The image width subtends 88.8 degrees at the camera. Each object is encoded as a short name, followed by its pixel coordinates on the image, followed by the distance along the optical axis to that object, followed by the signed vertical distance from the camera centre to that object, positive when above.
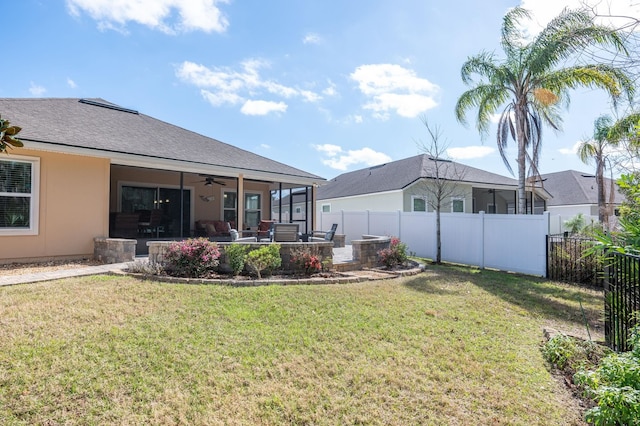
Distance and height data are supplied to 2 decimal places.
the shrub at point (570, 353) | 4.21 -1.79
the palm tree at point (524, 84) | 11.02 +5.10
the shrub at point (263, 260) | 7.95 -0.99
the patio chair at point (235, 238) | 10.61 -0.61
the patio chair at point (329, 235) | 11.64 -0.56
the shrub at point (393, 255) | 10.25 -1.10
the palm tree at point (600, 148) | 18.66 +4.47
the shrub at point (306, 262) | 8.38 -1.11
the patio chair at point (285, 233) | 10.71 -0.44
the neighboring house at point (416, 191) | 19.45 +2.01
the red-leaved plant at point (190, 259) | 7.71 -0.95
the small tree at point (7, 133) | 2.97 +0.79
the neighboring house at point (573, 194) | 26.41 +2.33
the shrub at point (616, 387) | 2.72 -1.54
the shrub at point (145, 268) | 7.48 -1.15
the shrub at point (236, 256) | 8.08 -0.92
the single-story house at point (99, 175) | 8.80 +1.64
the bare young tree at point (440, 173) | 13.08 +2.93
